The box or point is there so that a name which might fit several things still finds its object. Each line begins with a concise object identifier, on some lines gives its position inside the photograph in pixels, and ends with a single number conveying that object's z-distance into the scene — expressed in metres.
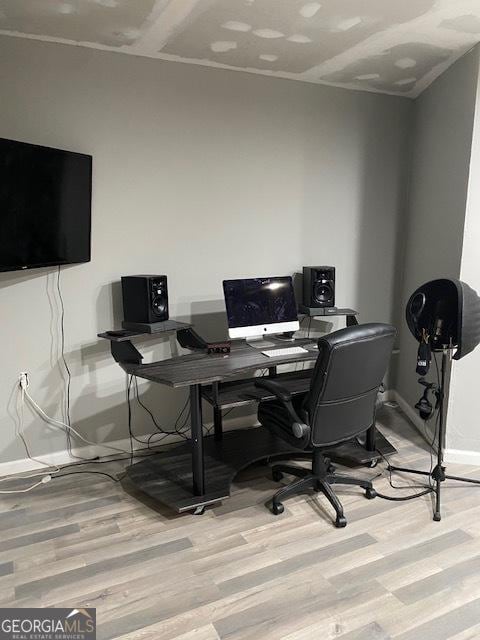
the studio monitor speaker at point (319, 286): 3.40
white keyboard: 2.85
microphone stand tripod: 2.50
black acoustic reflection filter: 2.45
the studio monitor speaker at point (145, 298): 2.84
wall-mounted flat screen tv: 2.39
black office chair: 2.25
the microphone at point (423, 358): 2.48
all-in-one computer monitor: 3.05
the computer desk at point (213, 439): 2.54
